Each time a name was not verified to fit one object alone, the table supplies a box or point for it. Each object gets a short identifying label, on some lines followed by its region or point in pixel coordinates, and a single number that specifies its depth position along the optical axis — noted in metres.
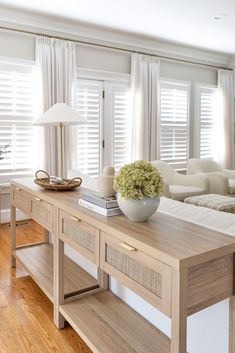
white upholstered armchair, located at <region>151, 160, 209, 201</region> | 4.18
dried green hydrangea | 1.42
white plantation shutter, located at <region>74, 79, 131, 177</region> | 4.97
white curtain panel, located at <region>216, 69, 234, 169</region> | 6.50
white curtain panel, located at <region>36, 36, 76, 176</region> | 4.43
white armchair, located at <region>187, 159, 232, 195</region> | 4.51
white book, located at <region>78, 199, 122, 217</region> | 1.61
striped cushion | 3.19
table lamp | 2.53
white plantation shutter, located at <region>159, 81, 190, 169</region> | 5.82
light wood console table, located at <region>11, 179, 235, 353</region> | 1.13
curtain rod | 4.29
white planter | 1.45
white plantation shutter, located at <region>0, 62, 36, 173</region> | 4.31
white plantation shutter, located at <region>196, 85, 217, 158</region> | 6.34
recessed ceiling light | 4.31
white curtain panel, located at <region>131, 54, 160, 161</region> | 5.30
